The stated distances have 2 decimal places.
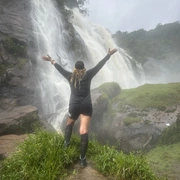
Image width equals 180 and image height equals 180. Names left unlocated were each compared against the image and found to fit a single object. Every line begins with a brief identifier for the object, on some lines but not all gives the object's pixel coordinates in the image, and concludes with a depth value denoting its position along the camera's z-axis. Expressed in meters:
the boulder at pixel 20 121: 10.01
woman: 4.46
